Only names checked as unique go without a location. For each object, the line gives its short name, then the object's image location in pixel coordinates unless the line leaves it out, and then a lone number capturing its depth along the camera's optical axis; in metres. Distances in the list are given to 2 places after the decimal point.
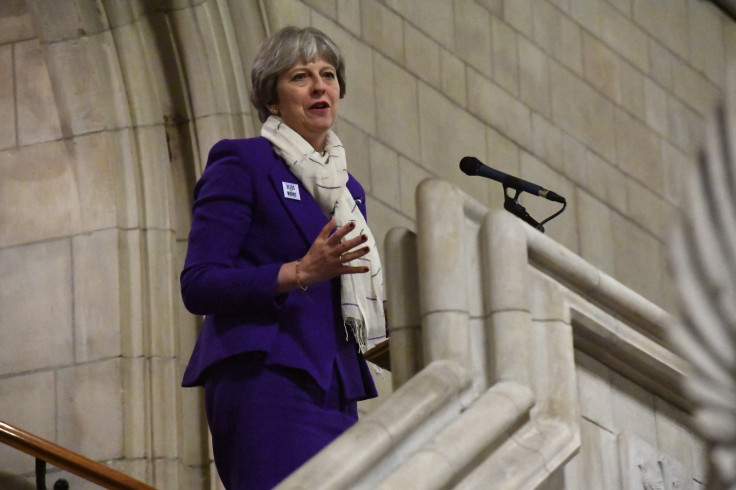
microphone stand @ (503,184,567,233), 7.85
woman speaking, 6.00
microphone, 7.84
